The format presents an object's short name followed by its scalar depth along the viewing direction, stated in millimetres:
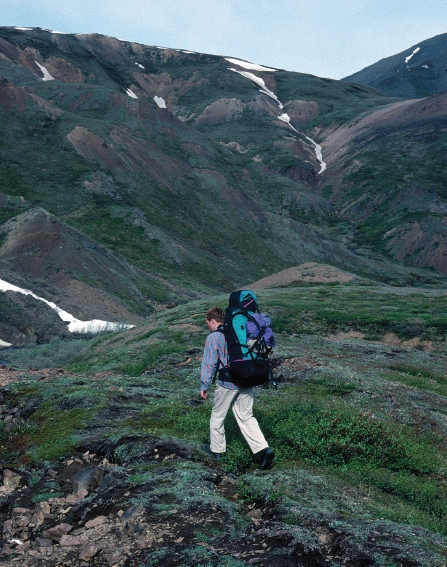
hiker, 6910
